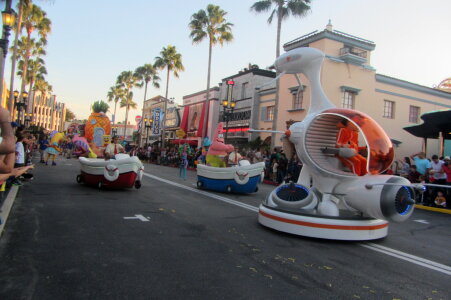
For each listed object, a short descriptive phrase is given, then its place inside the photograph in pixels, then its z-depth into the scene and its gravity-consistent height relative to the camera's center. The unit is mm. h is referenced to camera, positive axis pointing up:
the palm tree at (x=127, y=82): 54594 +10781
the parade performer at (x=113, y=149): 10329 -40
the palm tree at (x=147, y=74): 47531 +10788
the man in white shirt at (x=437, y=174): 11602 -64
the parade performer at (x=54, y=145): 15750 -112
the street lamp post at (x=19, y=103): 20828 +2710
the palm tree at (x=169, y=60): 37997 +10258
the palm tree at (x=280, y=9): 20734 +9466
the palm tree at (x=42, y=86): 41203 +7116
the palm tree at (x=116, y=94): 56138 +9226
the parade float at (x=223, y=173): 10688 -540
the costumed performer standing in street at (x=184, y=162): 15453 -414
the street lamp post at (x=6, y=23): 10641 +3748
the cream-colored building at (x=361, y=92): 21875 +5244
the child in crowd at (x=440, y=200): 11195 -909
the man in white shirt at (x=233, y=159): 11305 -69
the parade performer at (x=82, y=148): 10648 -72
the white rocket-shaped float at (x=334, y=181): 5238 -251
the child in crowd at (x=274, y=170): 17297 -520
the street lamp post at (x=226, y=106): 21562 +3239
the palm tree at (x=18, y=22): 21656 +7509
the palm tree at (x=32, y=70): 36656 +7800
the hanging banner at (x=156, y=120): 47594 +4341
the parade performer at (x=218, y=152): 11289 +138
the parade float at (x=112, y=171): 9620 -679
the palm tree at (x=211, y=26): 29516 +11263
